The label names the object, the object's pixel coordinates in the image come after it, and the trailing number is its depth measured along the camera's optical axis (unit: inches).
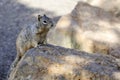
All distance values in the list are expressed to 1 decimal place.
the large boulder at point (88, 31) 310.9
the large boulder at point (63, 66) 201.0
